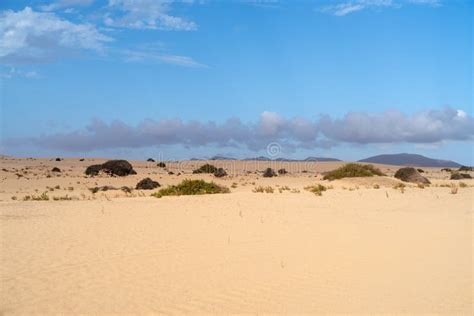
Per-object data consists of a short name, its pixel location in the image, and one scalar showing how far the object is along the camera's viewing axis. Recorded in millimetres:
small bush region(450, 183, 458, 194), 20939
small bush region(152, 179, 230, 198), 22047
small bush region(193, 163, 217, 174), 42719
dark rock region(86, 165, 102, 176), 38966
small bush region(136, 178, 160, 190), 28662
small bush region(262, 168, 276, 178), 42906
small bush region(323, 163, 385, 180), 33688
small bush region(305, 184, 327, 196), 20950
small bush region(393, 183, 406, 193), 21838
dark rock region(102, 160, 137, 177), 37884
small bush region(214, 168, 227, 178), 38781
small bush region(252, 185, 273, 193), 22812
